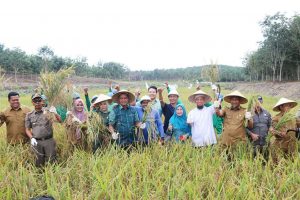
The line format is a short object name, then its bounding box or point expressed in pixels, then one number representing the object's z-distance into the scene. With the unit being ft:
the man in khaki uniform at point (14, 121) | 16.25
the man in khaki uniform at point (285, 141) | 14.47
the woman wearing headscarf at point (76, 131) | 14.88
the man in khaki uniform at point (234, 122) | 14.70
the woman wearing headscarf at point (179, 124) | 16.52
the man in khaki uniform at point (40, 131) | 14.96
